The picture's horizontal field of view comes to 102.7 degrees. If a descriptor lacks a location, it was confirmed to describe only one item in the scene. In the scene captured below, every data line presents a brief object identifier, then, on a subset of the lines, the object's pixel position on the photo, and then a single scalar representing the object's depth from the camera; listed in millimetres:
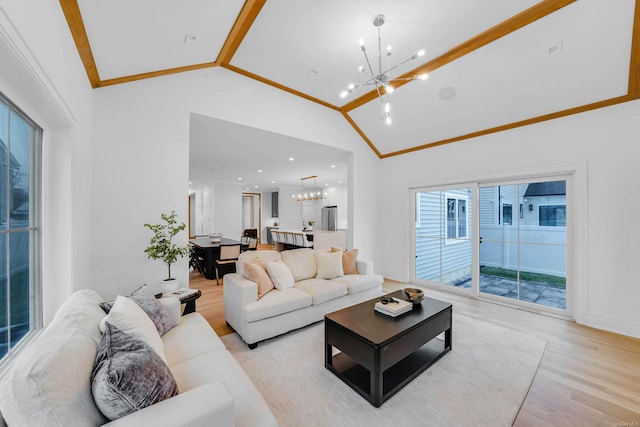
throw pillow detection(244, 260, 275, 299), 2943
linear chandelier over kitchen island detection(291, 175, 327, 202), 9864
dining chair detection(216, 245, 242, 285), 4984
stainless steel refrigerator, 10258
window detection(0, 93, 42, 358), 1442
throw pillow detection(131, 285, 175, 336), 1927
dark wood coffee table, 1907
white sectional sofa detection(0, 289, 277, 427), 833
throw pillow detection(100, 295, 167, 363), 1385
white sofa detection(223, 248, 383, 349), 2672
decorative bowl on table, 2570
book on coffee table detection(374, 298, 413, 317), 2328
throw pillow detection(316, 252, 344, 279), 3723
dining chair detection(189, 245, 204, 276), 5887
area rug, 1766
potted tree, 2759
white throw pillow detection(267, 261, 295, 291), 3115
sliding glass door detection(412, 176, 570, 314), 3586
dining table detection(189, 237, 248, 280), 5390
